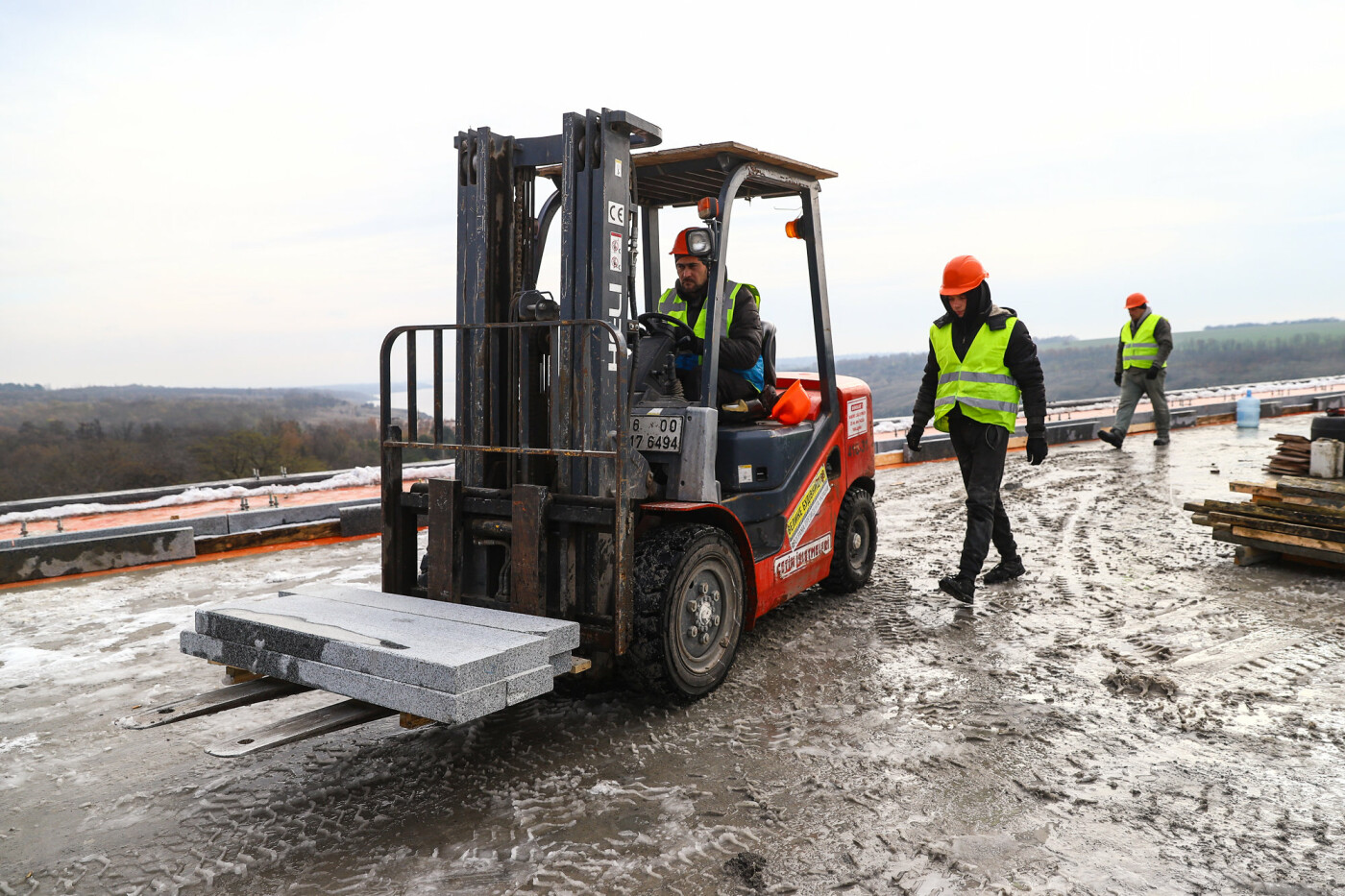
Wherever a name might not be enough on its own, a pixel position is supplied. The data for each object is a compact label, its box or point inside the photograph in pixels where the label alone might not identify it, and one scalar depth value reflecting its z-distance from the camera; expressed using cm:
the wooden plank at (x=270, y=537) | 791
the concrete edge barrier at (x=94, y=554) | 688
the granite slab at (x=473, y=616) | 345
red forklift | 384
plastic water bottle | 1694
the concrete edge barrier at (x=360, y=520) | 866
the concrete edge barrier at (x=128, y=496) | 991
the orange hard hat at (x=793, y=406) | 526
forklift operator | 479
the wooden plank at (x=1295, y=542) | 613
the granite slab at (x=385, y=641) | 301
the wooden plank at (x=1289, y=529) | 619
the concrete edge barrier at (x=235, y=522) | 728
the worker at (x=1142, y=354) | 1298
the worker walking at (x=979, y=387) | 579
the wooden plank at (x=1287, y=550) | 618
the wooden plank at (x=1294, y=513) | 619
